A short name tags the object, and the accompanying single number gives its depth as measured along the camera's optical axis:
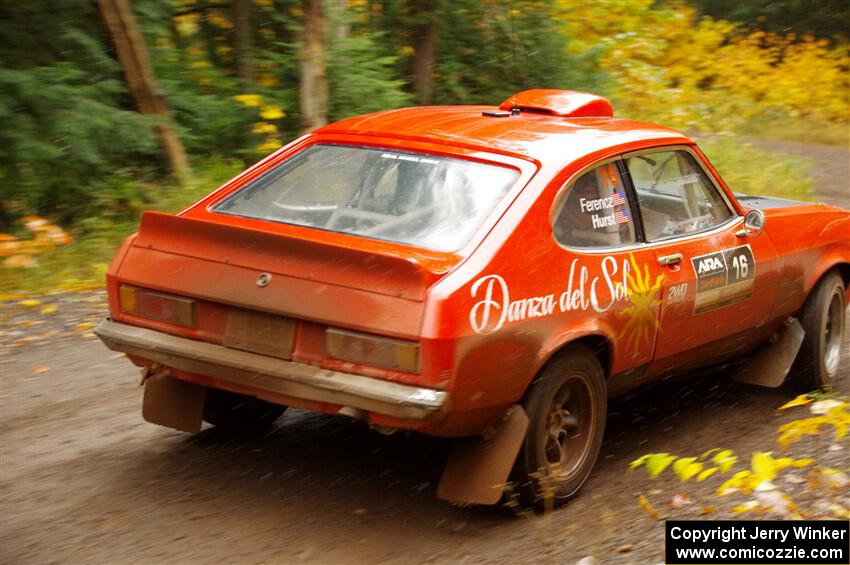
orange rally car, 8.17
